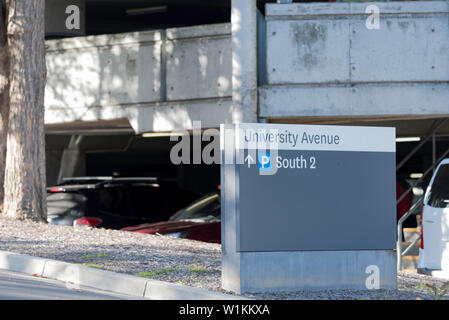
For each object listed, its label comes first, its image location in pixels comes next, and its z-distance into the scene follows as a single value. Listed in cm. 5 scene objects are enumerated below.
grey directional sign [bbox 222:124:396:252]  1620
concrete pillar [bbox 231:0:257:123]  2866
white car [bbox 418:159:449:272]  1886
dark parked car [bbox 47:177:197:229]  2695
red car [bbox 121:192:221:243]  2581
